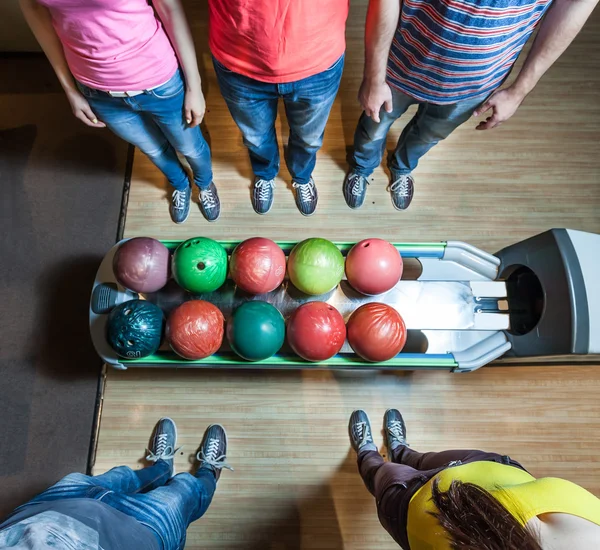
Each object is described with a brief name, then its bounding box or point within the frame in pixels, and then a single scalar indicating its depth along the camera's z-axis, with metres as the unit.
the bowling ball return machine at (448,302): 1.43
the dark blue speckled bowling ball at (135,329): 1.38
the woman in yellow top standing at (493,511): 0.74
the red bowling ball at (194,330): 1.37
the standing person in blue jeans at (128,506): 0.81
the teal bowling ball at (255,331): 1.37
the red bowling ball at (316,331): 1.37
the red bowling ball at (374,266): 1.45
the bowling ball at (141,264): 1.44
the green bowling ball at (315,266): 1.44
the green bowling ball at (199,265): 1.44
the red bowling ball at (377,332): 1.38
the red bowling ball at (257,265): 1.43
